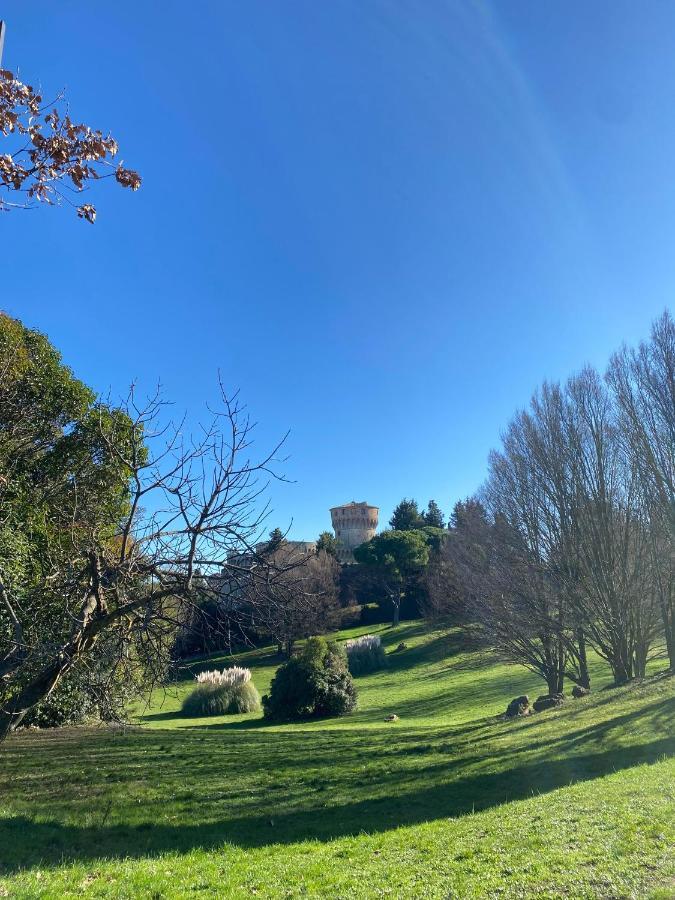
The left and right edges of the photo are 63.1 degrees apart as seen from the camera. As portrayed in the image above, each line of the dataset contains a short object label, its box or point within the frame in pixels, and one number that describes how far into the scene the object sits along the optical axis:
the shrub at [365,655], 35.31
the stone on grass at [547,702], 17.34
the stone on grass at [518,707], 17.16
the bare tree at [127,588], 6.75
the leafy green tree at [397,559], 52.03
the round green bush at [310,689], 23.06
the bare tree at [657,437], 16.09
